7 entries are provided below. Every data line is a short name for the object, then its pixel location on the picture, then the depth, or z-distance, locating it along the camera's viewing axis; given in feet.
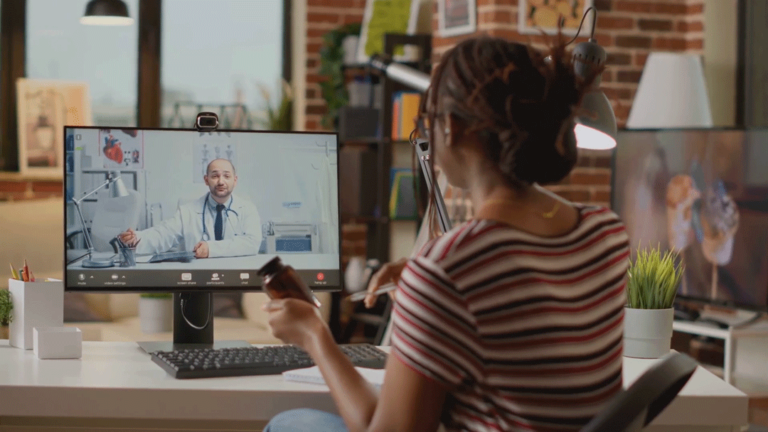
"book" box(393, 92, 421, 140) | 14.20
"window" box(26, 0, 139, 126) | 17.15
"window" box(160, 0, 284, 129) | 17.95
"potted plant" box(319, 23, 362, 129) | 16.69
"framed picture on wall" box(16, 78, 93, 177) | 16.78
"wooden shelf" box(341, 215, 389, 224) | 15.29
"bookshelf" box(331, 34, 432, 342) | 14.42
